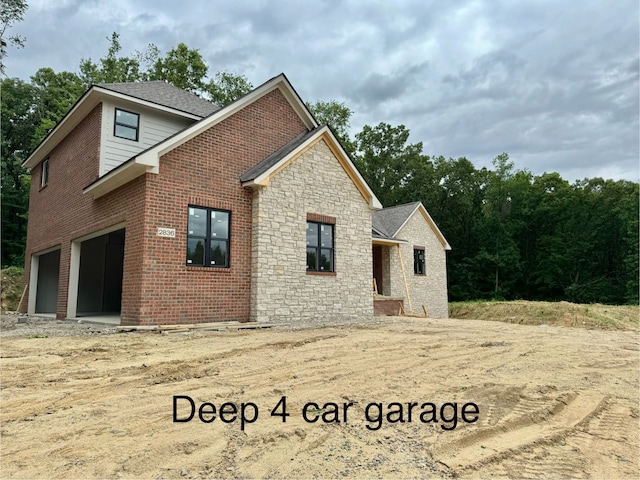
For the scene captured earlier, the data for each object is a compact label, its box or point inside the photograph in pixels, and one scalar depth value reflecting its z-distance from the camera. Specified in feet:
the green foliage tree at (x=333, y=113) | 123.65
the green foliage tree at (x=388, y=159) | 134.41
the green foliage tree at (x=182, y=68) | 104.47
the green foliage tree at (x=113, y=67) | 103.76
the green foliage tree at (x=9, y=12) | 51.80
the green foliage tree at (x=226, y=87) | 107.04
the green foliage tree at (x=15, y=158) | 100.78
